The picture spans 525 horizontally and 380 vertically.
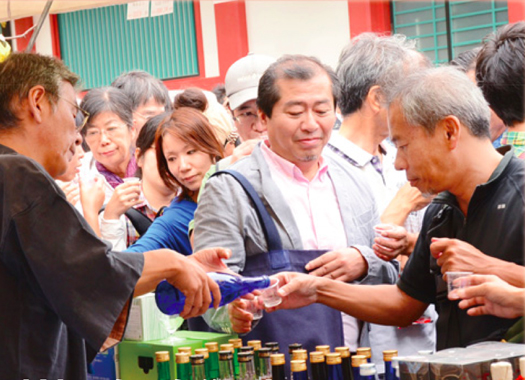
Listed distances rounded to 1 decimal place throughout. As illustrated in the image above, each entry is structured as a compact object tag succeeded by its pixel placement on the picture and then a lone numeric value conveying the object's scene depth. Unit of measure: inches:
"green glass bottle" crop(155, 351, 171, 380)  97.1
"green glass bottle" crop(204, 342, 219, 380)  94.1
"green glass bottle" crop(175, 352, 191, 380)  92.0
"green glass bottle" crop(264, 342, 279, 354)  93.2
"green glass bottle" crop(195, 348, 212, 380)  93.6
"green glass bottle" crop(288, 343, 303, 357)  93.5
